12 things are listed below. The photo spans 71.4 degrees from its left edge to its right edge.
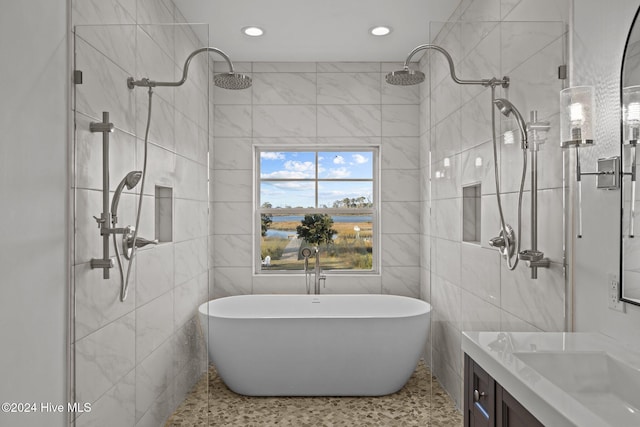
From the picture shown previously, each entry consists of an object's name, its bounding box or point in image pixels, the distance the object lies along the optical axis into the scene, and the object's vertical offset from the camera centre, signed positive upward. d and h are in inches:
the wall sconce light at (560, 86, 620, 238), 68.3 +14.4
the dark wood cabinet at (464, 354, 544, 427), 54.3 -25.7
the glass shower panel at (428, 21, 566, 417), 79.7 +8.0
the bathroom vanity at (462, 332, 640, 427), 49.6 -20.6
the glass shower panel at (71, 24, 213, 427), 79.8 +2.2
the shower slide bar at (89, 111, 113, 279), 79.7 +4.5
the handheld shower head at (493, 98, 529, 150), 80.6 +18.7
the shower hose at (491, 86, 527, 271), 80.6 +2.6
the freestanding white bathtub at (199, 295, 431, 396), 130.3 -40.9
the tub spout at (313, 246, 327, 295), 171.5 -24.4
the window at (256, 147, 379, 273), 184.2 +3.8
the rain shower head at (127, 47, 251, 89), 80.7 +26.3
